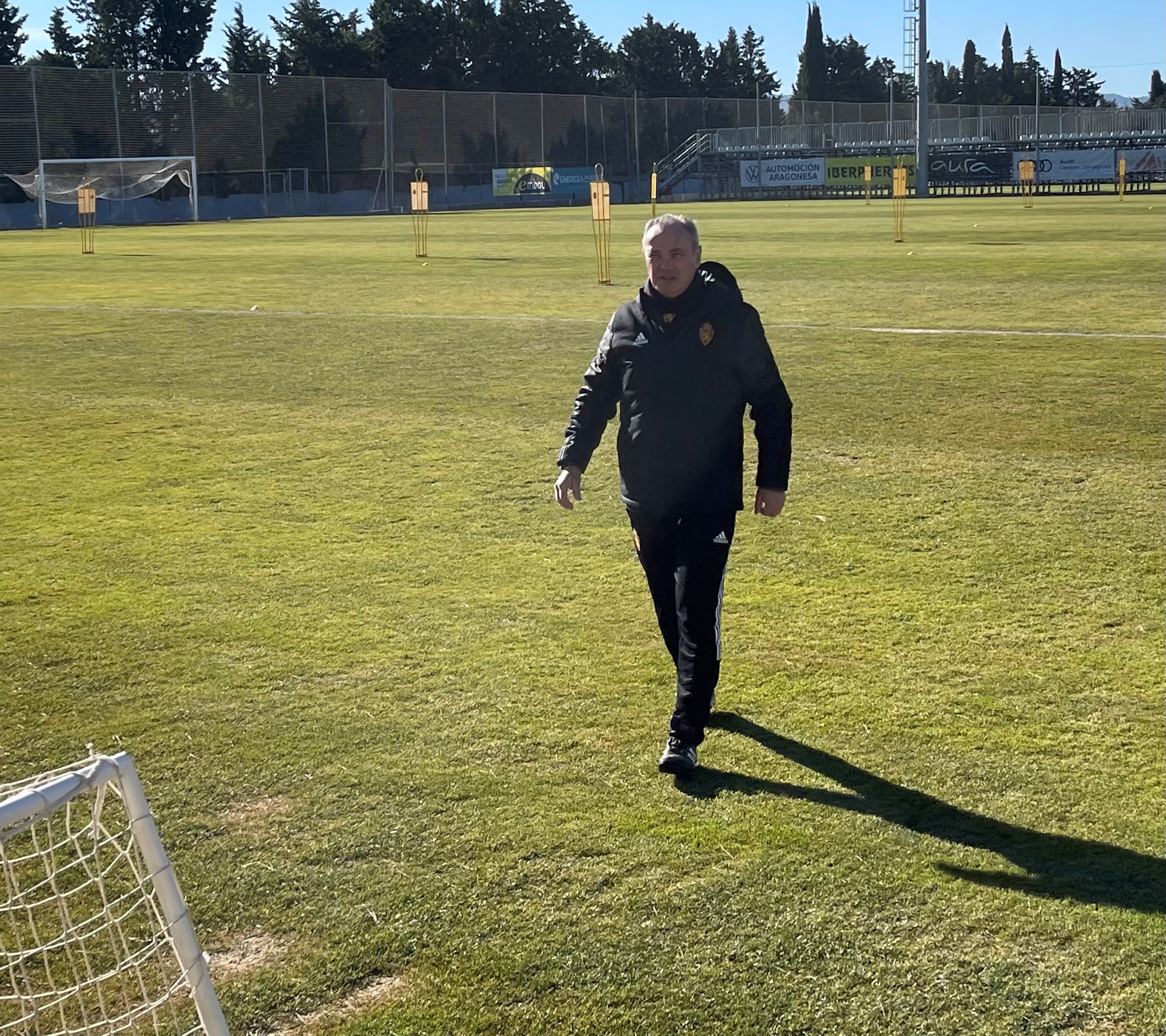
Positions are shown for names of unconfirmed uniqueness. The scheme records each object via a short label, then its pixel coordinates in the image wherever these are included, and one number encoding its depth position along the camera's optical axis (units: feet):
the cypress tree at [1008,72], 471.62
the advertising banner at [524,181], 245.24
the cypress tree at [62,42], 293.43
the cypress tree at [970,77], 473.67
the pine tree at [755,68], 407.85
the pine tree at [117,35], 290.15
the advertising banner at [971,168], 196.44
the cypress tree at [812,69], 411.75
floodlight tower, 181.16
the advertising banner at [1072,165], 190.49
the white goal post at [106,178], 181.37
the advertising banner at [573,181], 249.96
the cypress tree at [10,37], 275.59
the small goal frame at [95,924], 8.30
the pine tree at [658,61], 363.15
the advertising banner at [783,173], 223.71
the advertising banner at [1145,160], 188.85
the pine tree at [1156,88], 459.32
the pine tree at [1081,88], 476.95
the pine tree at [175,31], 292.40
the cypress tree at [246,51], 299.58
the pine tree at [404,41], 297.94
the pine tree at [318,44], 292.61
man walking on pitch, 16.11
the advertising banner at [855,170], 216.33
